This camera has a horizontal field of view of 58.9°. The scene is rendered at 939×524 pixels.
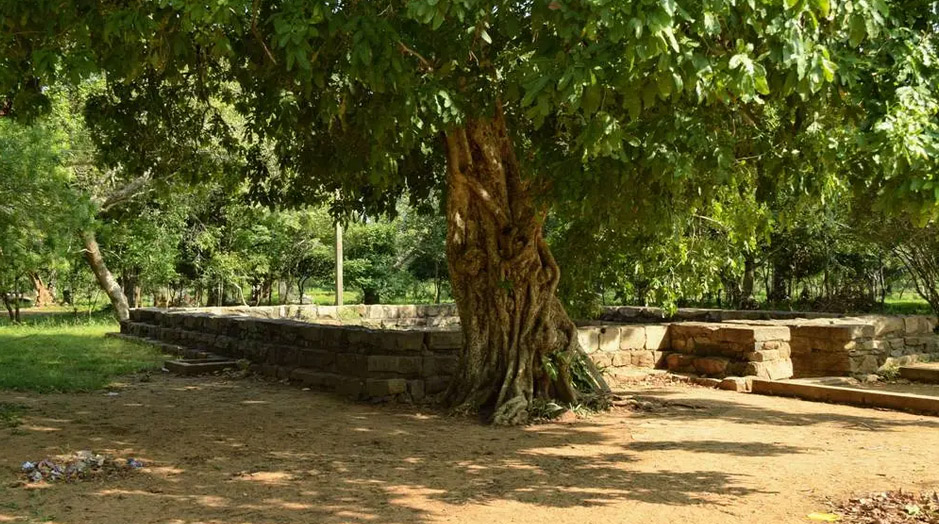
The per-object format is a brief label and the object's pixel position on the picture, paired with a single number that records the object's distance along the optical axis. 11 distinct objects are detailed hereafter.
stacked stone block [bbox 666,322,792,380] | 12.34
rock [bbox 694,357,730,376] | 12.64
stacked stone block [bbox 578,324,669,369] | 12.83
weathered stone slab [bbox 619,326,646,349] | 13.24
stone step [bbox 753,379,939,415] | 9.48
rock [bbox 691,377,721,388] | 12.02
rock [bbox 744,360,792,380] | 12.24
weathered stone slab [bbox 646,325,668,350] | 13.48
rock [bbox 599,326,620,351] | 13.01
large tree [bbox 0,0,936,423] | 4.53
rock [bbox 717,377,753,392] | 11.62
